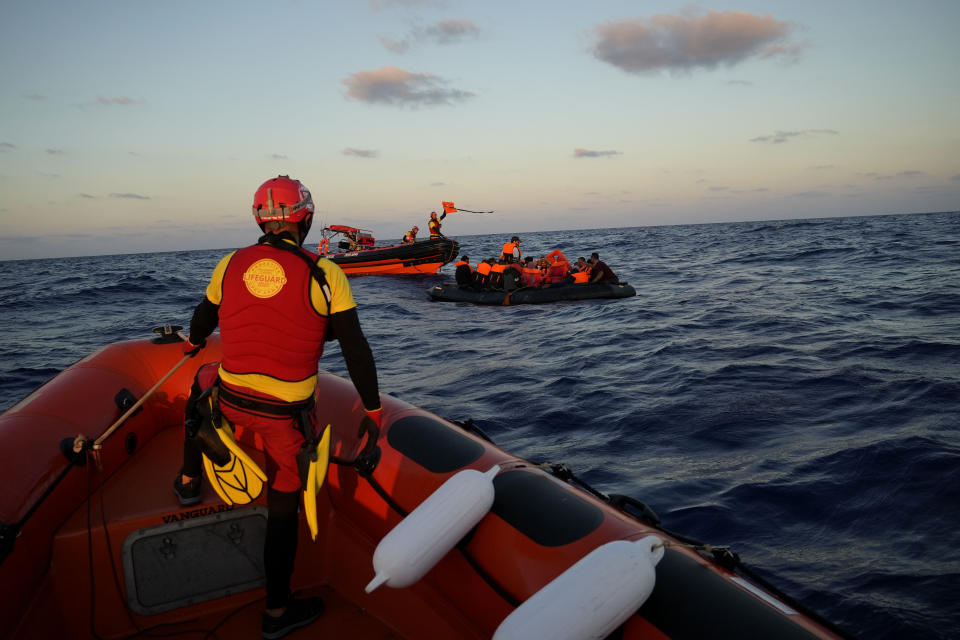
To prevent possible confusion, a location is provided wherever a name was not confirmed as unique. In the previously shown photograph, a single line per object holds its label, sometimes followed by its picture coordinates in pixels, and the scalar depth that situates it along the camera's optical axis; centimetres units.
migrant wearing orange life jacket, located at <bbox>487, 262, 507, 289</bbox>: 1675
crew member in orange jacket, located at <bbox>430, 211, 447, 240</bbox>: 2378
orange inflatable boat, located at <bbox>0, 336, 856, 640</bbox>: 179
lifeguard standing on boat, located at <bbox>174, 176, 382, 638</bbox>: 227
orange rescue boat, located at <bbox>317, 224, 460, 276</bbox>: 2450
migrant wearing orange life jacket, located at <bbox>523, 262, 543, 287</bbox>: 1669
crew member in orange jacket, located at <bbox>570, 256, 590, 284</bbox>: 1617
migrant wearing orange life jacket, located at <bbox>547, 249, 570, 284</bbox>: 1689
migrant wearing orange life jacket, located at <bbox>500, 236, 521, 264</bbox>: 1741
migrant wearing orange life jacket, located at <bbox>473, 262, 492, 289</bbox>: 1716
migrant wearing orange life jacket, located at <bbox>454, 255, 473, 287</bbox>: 1758
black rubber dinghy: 1578
